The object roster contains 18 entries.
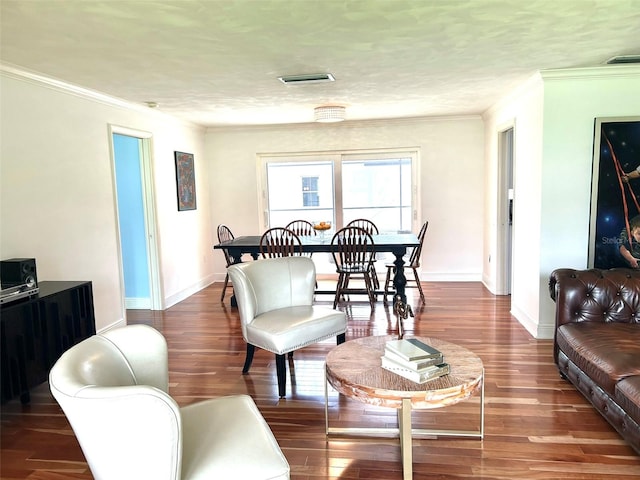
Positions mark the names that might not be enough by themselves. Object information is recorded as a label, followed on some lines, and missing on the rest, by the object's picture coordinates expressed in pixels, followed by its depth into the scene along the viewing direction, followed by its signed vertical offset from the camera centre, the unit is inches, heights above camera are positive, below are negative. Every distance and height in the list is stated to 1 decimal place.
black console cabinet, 105.8 -31.5
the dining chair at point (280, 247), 191.2 -20.3
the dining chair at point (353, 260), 187.8 -27.2
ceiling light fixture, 191.9 +35.6
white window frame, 255.1 +20.1
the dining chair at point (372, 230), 208.2 -18.6
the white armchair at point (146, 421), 53.1 -27.7
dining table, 186.4 -20.7
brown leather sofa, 90.5 -35.7
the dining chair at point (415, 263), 203.0 -31.6
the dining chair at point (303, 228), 246.0 -17.1
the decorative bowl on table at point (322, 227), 224.5 -14.4
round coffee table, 79.8 -34.1
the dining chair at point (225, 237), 211.1 -19.0
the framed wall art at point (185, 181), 229.5 +11.2
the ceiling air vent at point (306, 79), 145.3 +38.9
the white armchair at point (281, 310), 119.2 -32.2
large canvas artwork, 147.9 -2.6
